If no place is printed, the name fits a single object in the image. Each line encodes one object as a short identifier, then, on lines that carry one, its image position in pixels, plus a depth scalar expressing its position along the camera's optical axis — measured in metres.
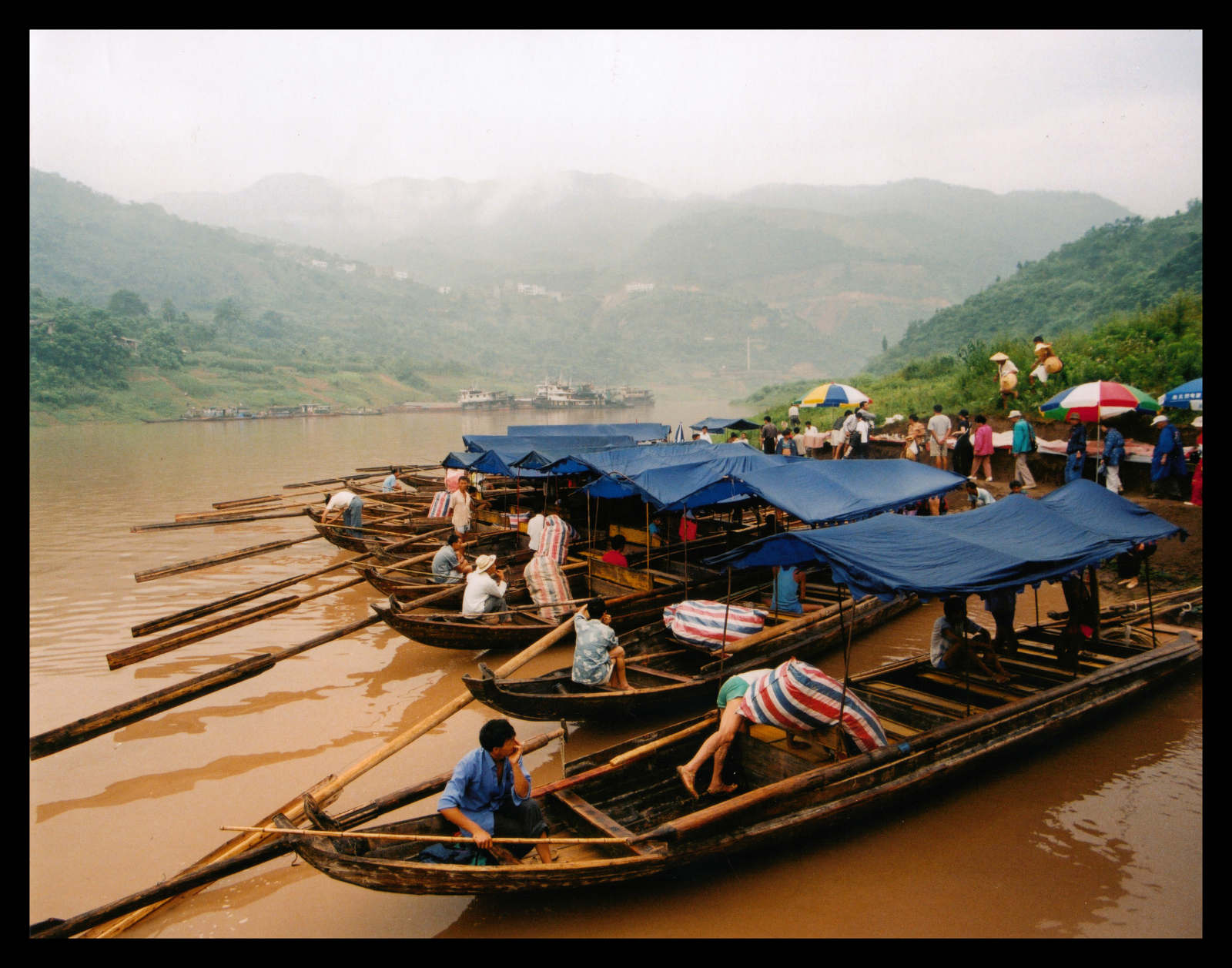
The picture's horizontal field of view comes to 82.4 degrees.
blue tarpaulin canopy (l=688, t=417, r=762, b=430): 22.41
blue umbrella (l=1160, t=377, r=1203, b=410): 10.41
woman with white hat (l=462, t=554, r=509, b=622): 8.41
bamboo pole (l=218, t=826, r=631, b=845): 3.87
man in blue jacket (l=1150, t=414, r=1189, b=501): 10.84
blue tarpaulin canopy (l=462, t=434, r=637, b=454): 14.99
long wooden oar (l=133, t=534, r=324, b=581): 11.41
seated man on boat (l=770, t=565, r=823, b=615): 8.55
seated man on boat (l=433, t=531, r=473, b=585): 9.88
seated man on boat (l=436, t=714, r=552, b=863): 4.05
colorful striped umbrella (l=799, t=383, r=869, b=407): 15.11
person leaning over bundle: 4.91
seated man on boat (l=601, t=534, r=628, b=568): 10.02
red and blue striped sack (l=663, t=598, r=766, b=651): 7.26
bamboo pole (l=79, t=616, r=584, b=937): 4.10
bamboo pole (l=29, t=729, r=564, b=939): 3.68
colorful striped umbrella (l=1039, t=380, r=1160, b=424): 10.56
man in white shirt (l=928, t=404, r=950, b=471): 15.20
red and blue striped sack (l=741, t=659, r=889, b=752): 4.82
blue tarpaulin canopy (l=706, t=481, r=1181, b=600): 5.19
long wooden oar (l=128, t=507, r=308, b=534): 15.11
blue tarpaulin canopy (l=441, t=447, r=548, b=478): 13.22
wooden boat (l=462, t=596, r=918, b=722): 6.04
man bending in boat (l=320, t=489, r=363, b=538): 14.23
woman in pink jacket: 14.04
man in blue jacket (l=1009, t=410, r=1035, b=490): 13.16
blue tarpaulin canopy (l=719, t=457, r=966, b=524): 8.41
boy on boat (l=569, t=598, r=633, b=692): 6.49
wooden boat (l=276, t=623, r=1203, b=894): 3.95
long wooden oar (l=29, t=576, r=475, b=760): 5.04
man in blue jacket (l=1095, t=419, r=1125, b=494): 11.74
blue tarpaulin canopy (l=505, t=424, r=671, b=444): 17.94
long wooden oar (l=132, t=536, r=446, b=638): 7.96
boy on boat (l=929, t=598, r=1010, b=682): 6.46
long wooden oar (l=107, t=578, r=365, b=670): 6.82
